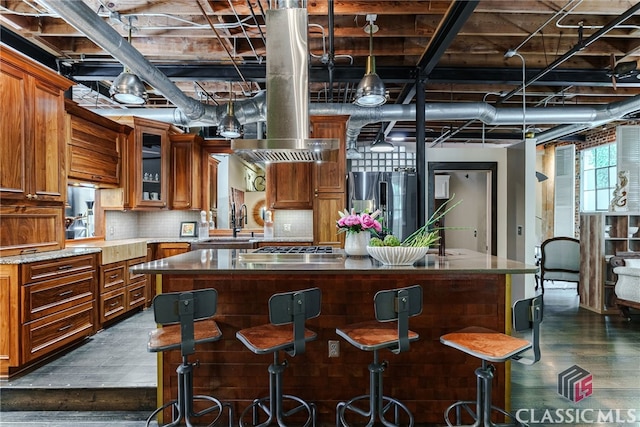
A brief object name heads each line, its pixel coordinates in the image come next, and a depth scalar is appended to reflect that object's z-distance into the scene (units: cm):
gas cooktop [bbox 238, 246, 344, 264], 279
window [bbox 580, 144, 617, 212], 741
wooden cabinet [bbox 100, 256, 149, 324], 409
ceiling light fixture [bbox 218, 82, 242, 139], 468
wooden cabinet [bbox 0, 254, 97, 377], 289
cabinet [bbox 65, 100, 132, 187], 413
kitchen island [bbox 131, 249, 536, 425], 260
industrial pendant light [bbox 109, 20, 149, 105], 362
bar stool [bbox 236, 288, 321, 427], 205
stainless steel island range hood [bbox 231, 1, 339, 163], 331
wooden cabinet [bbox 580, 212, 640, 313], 509
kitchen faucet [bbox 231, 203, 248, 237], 597
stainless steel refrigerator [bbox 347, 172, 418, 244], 510
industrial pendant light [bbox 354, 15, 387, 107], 376
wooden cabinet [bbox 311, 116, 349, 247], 520
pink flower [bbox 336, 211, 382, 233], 293
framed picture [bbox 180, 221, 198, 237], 591
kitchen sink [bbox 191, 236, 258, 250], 545
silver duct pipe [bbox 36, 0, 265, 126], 274
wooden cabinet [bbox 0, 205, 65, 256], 316
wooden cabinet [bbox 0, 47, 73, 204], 311
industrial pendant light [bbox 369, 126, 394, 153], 664
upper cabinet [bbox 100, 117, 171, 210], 512
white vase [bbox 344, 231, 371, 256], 298
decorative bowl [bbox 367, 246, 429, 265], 249
